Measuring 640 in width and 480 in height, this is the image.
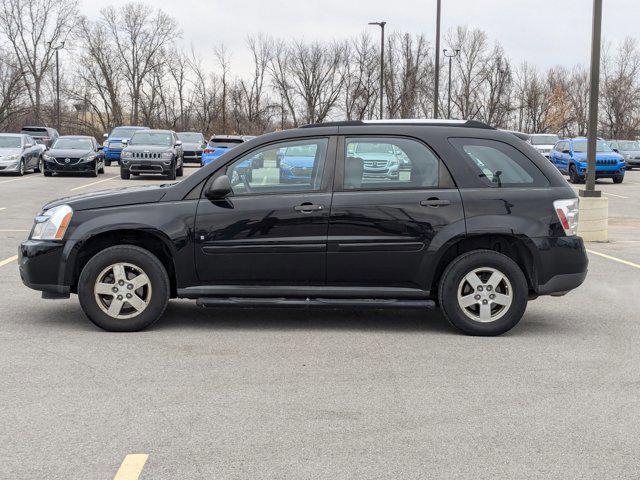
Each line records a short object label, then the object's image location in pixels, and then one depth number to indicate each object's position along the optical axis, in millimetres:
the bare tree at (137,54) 72750
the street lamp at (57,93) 59862
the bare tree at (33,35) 72438
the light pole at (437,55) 33594
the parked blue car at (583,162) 30453
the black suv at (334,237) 6738
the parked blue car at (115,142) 38875
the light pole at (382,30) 44562
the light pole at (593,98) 13719
